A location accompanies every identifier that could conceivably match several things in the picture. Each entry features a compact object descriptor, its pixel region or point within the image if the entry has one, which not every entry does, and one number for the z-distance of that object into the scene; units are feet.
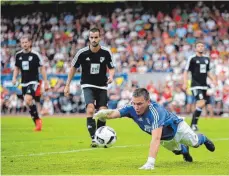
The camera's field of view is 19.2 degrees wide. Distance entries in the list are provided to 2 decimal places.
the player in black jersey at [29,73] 63.46
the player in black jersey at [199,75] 68.08
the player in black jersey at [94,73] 50.16
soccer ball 37.01
